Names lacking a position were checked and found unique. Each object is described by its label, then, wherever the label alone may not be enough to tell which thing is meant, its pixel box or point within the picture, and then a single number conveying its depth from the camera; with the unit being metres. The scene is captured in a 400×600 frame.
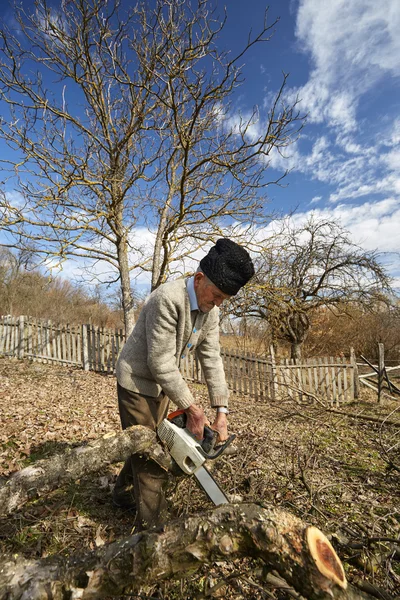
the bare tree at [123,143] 5.94
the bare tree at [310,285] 11.26
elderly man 2.12
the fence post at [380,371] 7.42
